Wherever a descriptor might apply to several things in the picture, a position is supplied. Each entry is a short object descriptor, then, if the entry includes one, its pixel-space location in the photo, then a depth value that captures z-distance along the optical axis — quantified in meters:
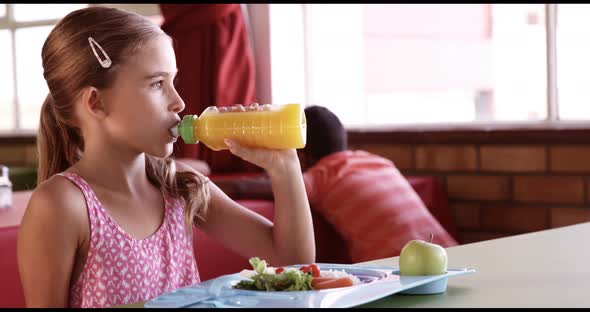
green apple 1.13
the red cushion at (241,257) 2.43
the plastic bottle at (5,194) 2.34
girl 1.34
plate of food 1.00
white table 1.06
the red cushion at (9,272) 1.97
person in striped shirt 2.77
